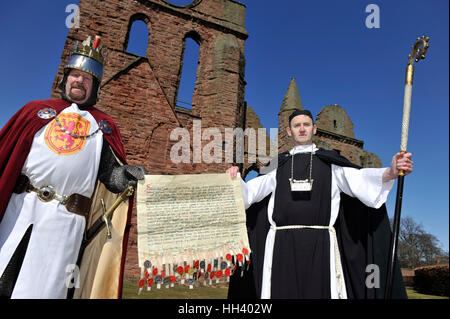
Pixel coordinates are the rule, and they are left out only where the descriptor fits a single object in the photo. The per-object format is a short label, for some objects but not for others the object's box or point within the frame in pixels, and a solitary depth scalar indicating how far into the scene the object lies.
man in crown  2.11
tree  31.52
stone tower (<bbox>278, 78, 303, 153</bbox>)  15.17
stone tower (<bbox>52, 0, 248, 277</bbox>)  8.64
